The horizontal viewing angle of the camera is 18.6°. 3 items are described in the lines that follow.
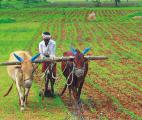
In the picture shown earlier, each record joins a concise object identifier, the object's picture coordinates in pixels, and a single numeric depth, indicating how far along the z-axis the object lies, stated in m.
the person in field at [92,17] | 46.61
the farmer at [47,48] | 12.86
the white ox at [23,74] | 11.64
